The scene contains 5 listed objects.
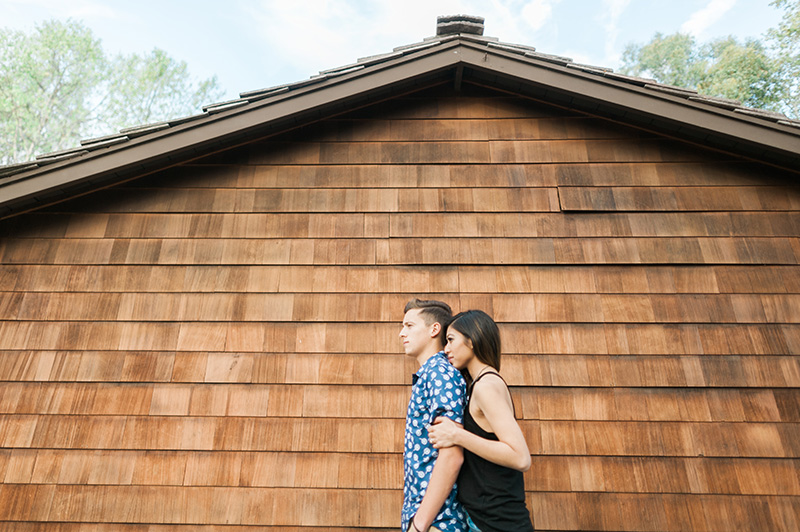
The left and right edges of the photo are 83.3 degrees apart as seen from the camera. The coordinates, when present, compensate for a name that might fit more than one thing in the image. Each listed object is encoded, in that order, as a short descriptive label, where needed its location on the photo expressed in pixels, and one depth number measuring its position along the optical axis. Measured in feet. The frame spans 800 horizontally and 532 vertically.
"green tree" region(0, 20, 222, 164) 47.47
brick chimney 11.93
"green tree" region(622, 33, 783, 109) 50.52
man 5.22
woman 5.14
